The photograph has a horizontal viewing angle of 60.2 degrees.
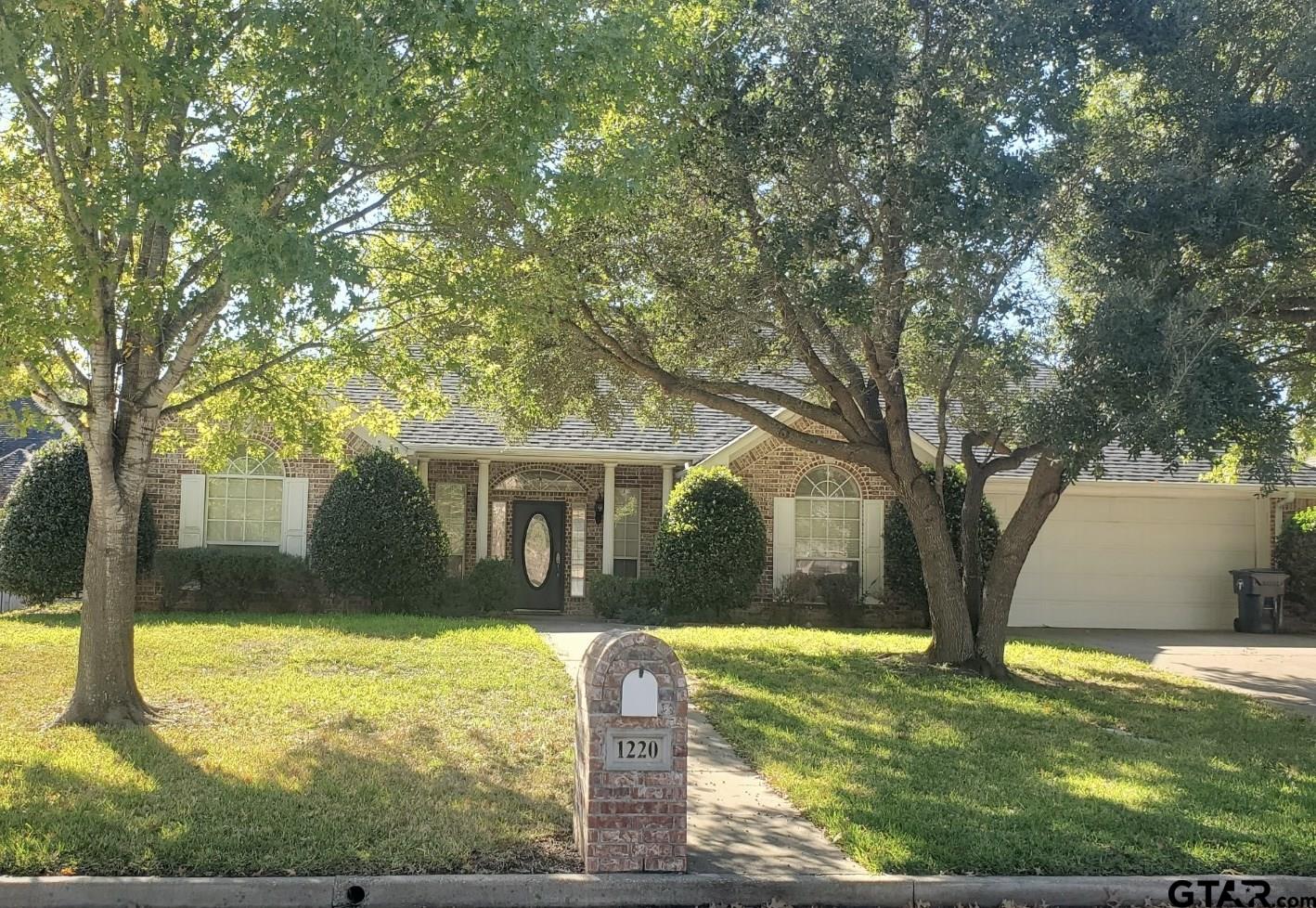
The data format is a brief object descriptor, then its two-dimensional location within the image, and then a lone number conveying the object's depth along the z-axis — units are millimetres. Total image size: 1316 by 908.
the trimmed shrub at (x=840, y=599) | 17844
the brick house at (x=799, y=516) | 18438
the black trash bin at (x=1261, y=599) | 18438
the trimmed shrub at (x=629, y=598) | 17109
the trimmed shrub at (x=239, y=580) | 16328
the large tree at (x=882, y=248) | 8578
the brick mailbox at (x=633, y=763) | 5645
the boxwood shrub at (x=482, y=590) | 16859
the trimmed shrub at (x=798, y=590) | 18000
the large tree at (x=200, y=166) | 6867
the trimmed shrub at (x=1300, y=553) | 18781
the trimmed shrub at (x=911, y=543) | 17375
